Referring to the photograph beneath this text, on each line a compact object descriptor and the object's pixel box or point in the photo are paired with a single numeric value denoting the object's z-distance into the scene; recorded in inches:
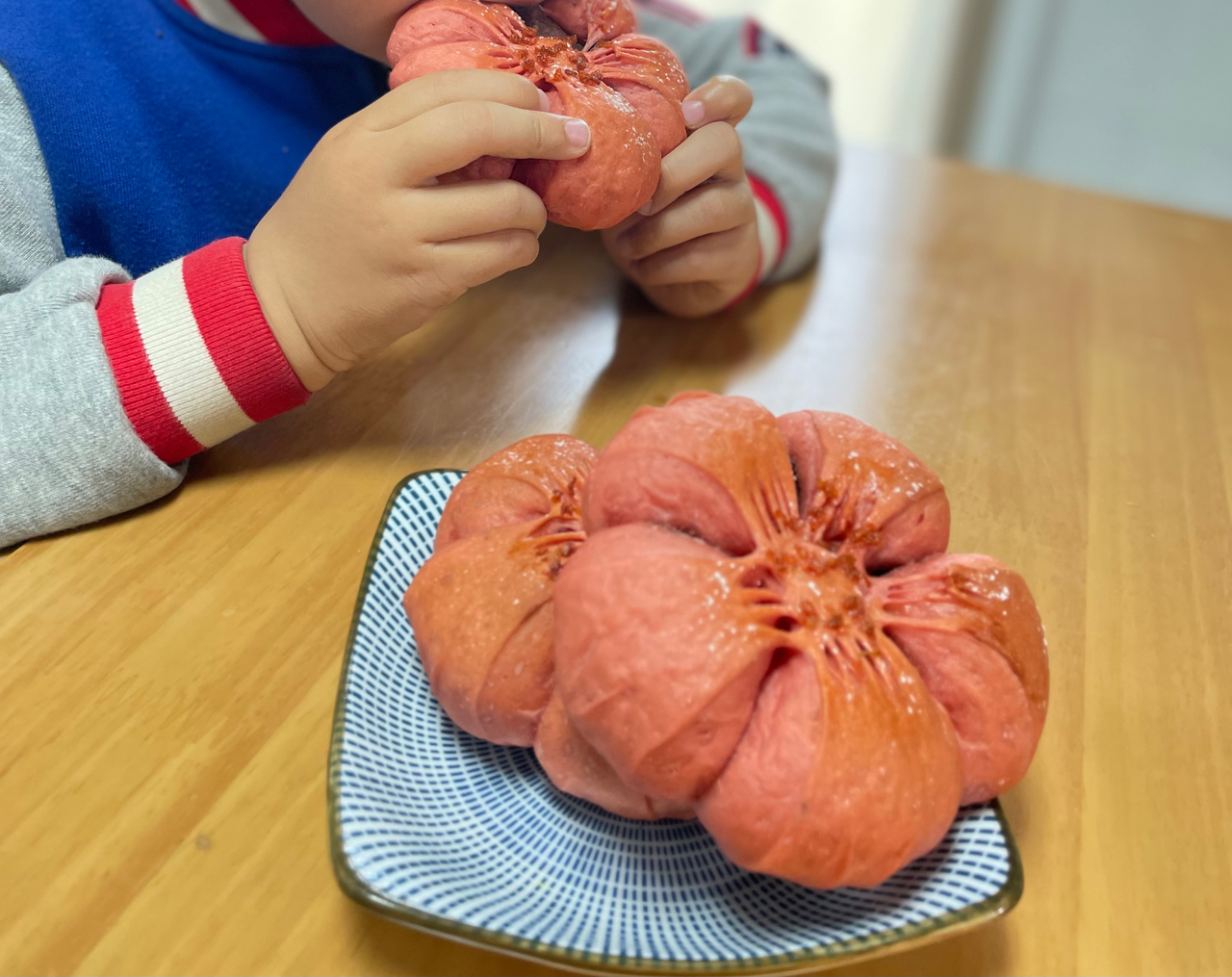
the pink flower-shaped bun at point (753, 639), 14.0
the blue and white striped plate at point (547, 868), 14.0
